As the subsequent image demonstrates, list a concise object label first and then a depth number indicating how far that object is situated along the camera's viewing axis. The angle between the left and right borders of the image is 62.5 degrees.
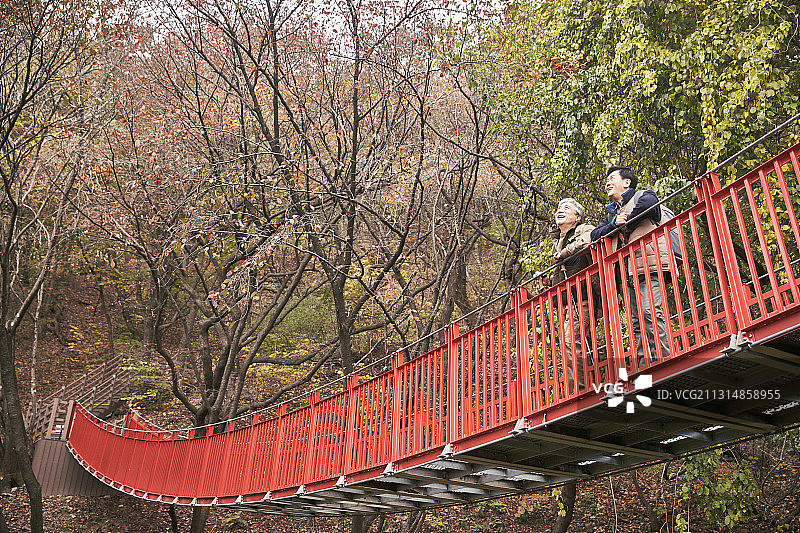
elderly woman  4.49
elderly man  4.10
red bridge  3.65
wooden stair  15.52
